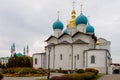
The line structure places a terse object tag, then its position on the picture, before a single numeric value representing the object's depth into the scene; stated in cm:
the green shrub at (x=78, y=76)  2096
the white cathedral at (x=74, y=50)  4538
